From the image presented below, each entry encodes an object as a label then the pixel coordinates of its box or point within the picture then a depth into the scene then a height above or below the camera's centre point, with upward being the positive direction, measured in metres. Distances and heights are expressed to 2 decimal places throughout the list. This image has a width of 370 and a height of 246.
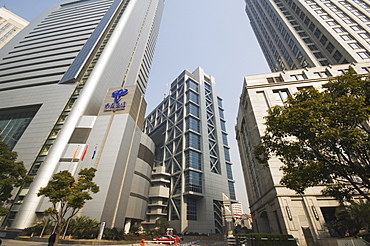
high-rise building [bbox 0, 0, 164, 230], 32.84 +26.81
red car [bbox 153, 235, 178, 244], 25.54 -0.36
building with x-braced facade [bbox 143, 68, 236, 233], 51.25 +22.81
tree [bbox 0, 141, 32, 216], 17.72 +5.71
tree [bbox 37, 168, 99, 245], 15.40 +3.33
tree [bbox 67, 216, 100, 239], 23.41 +0.75
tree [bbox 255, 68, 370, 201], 9.52 +5.64
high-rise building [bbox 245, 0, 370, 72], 44.03 +54.23
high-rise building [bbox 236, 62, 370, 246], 17.88 +7.37
